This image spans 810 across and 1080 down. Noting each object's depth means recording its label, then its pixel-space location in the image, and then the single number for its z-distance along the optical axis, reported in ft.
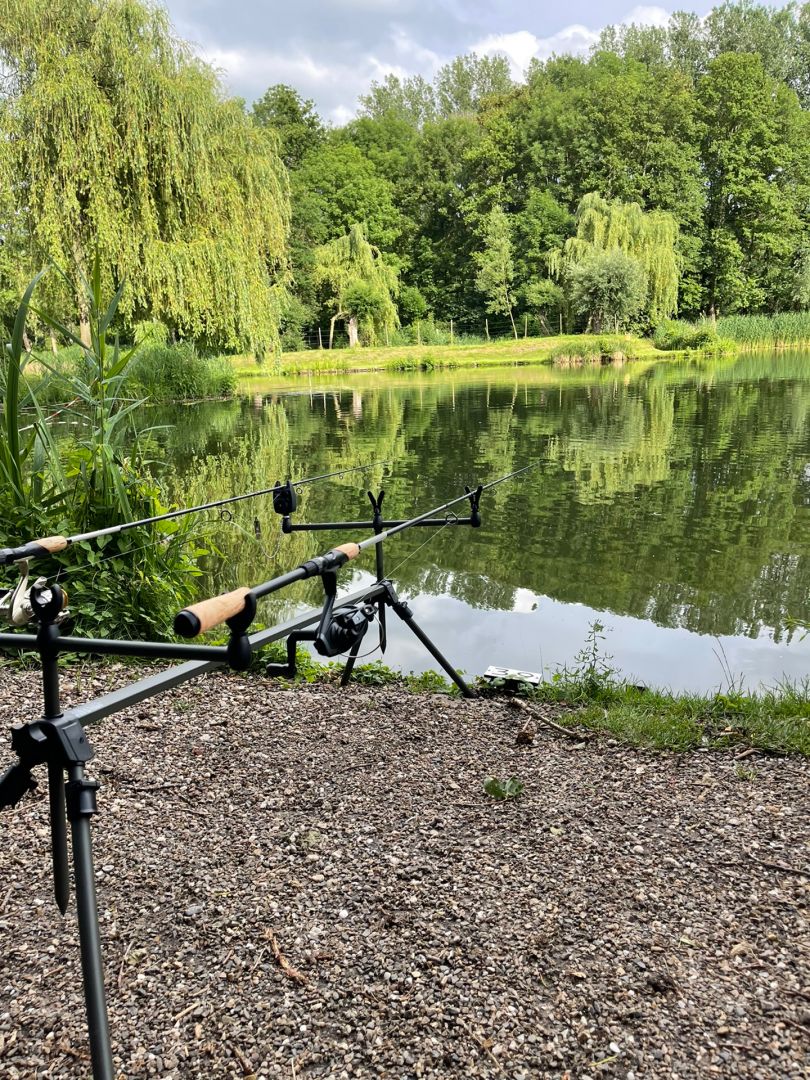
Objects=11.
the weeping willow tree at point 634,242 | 136.36
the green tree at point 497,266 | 155.74
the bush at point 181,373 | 69.41
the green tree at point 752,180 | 163.32
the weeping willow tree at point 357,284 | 135.23
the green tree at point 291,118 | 180.96
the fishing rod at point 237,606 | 4.65
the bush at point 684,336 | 134.51
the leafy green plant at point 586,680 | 13.91
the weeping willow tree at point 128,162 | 50.52
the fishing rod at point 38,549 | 6.91
